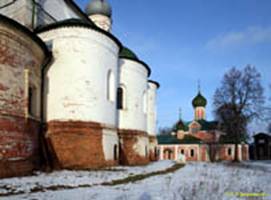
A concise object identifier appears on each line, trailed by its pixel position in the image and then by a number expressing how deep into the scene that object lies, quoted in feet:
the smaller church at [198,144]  158.10
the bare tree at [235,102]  113.19
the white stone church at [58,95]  39.37
